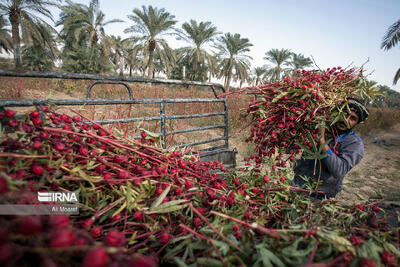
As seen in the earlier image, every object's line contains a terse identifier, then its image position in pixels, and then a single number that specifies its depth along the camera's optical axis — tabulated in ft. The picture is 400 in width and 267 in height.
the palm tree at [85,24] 54.44
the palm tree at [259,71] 113.72
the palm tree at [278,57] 88.89
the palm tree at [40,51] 44.41
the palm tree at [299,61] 88.52
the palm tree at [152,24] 59.77
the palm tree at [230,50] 78.29
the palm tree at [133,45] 66.90
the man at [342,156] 5.64
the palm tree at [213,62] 80.18
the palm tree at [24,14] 42.70
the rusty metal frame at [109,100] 4.42
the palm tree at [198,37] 71.51
